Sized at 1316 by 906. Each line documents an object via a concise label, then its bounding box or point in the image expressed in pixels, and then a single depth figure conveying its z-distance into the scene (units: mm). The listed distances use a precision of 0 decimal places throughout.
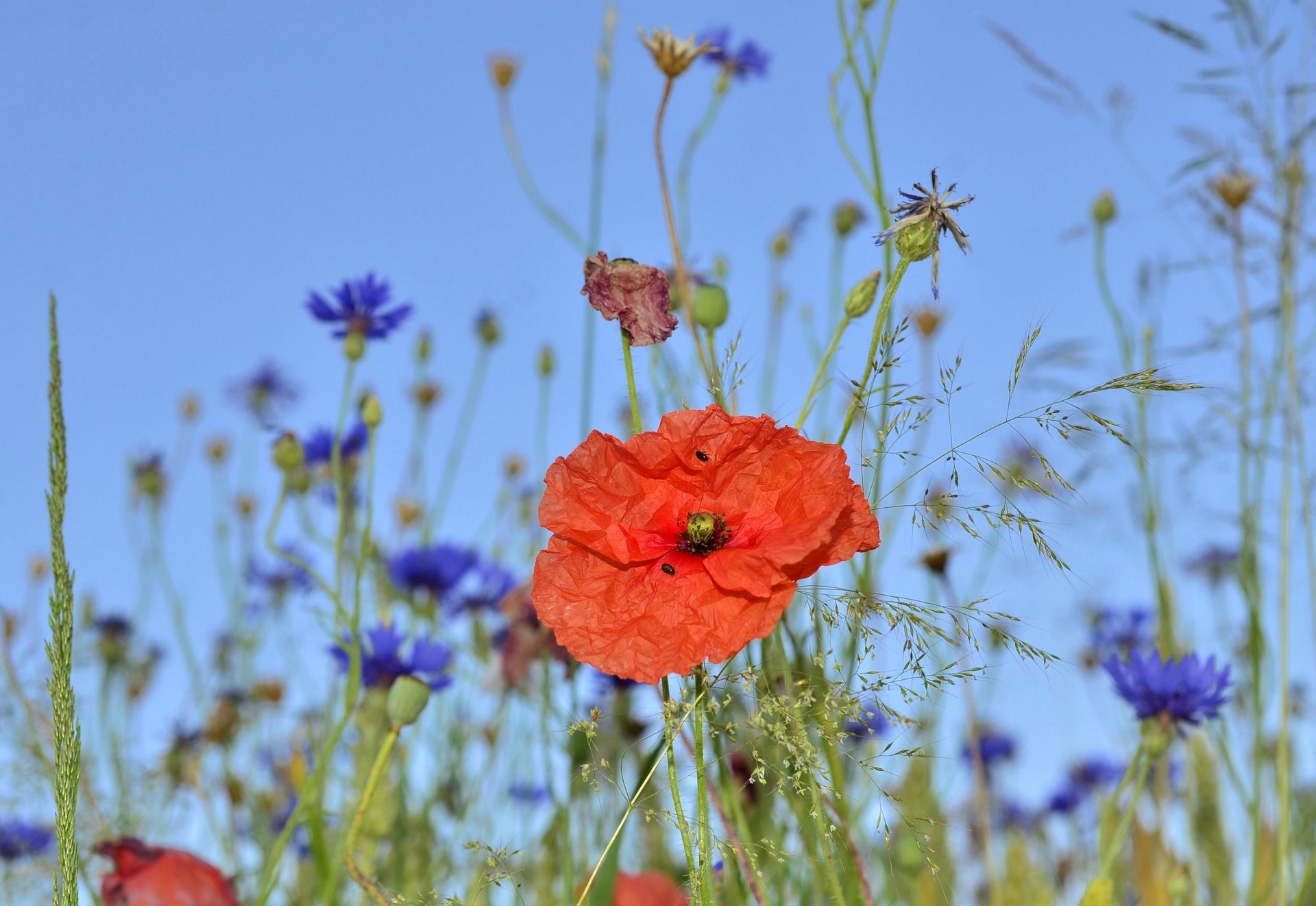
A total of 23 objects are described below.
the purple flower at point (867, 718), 493
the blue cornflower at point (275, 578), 2416
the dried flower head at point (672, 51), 966
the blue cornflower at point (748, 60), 1931
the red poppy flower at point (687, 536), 577
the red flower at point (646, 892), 832
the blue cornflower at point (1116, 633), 2059
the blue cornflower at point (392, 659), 1310
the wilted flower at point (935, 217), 661
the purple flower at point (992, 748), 2854
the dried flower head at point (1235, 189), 1402
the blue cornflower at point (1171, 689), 1041
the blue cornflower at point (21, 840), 1763
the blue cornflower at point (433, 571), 1715
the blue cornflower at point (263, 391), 2830
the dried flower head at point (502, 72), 1582
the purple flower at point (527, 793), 1977
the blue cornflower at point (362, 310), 1399
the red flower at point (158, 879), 820
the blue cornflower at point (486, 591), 1793
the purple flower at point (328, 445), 1968
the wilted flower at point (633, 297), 636
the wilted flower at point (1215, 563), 2469
